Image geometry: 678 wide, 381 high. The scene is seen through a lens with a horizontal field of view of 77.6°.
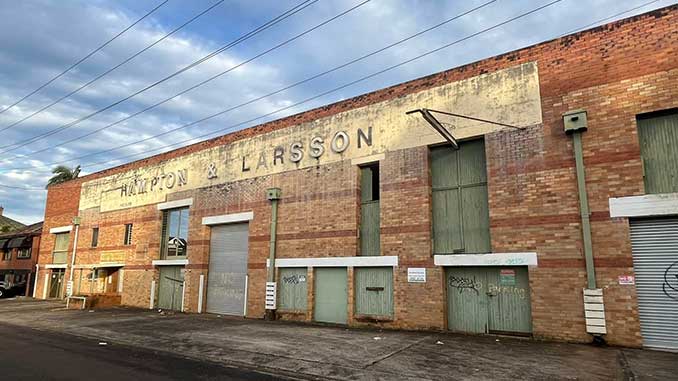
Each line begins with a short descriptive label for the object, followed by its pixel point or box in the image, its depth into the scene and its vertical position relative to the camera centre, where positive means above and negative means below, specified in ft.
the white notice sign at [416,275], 44.83 -0.47
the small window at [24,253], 115.11 +3.86
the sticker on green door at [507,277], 40.22 -0.56
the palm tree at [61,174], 146.51 +32.22
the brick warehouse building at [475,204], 35.06 +7.17
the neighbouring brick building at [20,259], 110.32 +2.28
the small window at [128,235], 84.38 +6.55
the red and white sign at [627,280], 34.06 -0.62
